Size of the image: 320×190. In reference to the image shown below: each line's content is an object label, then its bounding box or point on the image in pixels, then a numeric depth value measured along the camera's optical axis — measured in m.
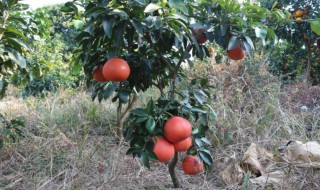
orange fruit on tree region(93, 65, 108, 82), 2.06
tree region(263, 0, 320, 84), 4.95
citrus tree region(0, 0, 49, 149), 1.96
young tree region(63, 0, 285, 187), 1.65
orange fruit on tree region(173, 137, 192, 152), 1.76
